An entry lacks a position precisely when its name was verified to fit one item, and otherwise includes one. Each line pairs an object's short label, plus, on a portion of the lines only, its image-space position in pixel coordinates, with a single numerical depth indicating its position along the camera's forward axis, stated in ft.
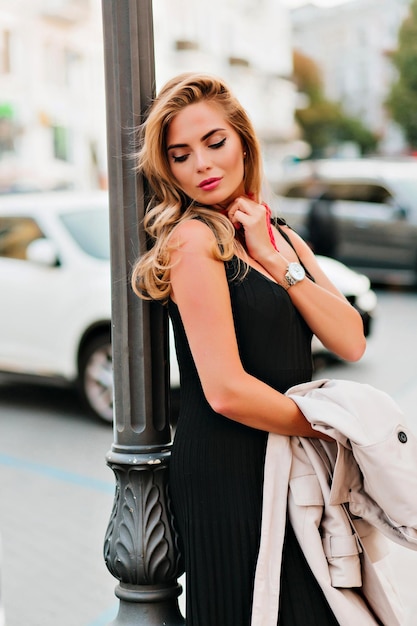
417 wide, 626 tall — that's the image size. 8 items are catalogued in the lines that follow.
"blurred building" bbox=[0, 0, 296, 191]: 98.68
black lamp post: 7.63
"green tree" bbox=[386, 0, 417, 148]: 152.66
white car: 20.85
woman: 6.39
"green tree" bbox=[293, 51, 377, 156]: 193.98
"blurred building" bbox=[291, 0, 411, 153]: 247.50
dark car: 41.50
